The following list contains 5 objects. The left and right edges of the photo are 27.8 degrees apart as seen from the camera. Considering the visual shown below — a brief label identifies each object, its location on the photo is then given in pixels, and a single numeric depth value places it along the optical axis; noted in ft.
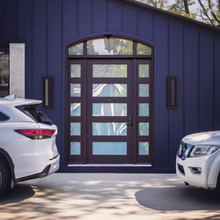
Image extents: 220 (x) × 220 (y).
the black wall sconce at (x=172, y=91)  35.40
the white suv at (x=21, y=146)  24.02
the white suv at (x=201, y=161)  22.95
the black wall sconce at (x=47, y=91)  35.45
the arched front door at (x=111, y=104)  36.27
